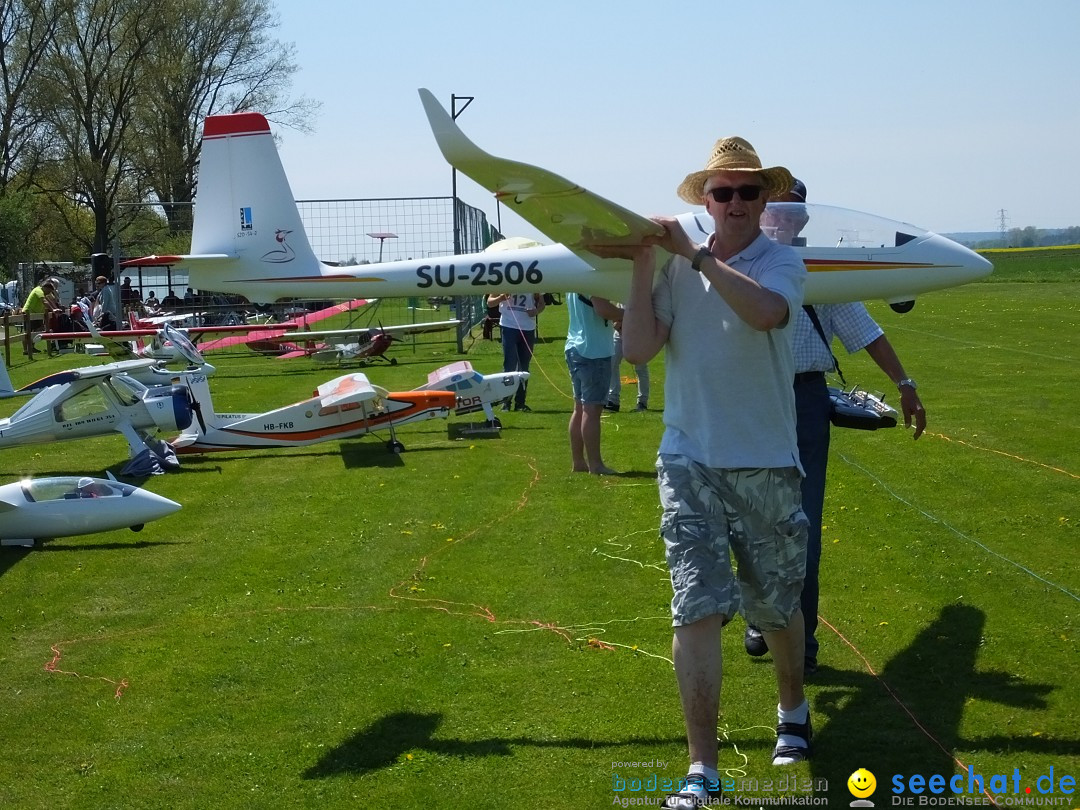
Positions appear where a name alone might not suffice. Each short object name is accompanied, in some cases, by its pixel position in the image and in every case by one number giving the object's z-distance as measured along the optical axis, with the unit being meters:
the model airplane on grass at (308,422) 12.04
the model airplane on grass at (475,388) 13.23
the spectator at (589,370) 9.72
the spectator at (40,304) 27.22
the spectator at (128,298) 31.11
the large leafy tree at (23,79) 45.16
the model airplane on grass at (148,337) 20.14
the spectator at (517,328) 15.03
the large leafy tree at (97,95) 46.09
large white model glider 4.11
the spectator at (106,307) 25.42
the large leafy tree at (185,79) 47.44
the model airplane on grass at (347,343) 23.05
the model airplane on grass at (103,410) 11.29
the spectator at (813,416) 4.90
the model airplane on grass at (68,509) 7.88
